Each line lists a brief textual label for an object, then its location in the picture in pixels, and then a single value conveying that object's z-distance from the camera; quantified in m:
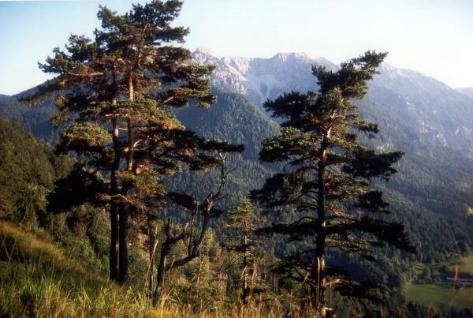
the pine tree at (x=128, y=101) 13.75
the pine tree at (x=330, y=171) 14.64
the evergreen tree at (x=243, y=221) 26.59
